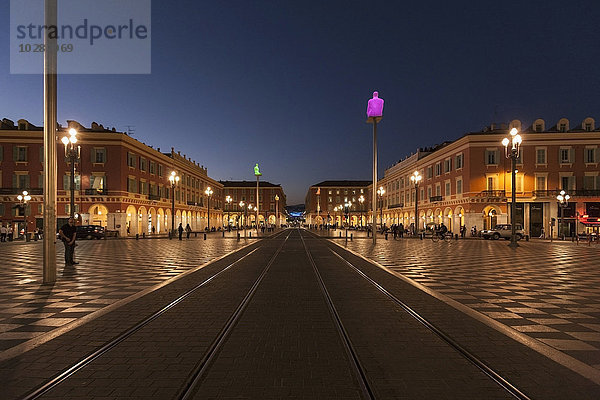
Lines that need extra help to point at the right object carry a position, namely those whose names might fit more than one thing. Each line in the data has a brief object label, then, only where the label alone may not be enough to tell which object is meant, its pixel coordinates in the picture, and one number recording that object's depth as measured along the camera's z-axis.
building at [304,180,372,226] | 129.50
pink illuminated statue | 32.75
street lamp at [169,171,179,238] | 36.92
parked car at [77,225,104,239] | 38.38
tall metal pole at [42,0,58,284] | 10.70
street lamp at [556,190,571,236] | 38.57
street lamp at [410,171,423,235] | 40.46
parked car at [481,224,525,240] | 40.59
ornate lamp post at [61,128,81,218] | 23.30
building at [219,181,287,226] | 122.12
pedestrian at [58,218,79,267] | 15.00
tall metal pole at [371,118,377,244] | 32.72
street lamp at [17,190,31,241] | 38.78
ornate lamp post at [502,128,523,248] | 24.90
